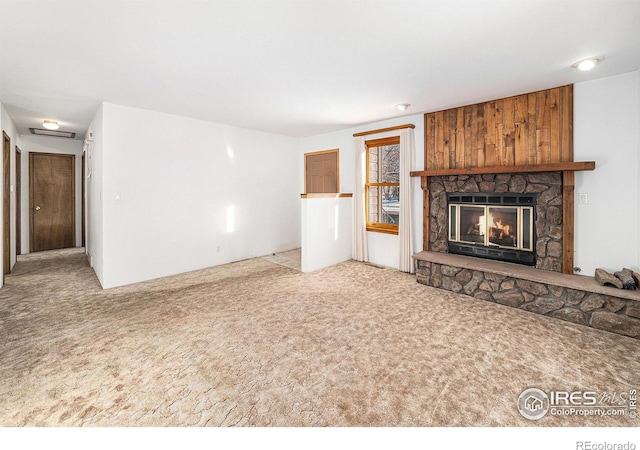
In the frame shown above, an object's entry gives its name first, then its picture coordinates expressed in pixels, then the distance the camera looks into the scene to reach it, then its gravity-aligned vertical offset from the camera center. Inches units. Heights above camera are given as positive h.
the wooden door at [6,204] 174.1 +10.5
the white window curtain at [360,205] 212.1 +11.8
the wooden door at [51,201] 254.2 +18.4
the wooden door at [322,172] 238.4 +41.5
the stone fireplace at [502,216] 137.9 +2.6
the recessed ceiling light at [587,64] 107.4 +58.2
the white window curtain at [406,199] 185.8 +13.9
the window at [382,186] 209.9 +25.1
